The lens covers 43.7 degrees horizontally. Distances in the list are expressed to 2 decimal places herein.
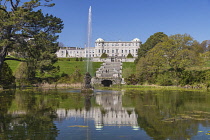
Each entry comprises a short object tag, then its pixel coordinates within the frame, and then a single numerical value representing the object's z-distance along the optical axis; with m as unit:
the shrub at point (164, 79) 41.12
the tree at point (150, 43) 63.06
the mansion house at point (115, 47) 137.12
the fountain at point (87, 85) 24.41
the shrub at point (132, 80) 45.56
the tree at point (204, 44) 121.19
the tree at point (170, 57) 42.72
